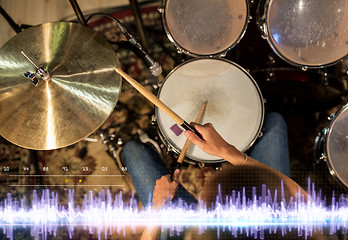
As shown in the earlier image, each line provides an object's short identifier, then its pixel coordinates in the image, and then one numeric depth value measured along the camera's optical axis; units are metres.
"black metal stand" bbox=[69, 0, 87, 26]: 1.20
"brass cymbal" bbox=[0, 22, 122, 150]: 0.95
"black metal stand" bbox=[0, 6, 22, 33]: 1.38
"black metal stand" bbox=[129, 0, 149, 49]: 1.27
